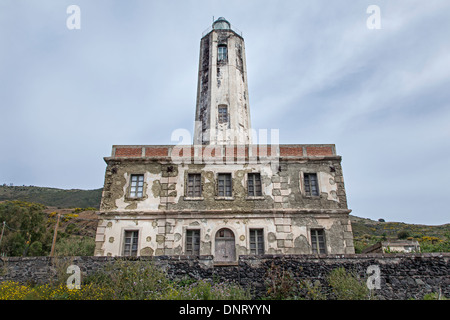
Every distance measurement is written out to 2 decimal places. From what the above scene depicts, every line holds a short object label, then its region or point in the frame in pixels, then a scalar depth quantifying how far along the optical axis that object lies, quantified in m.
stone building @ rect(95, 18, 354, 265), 15.46
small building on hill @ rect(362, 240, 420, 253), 16.31
